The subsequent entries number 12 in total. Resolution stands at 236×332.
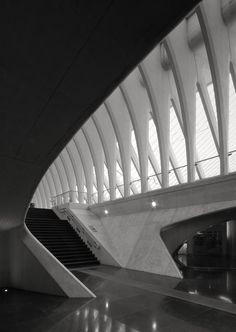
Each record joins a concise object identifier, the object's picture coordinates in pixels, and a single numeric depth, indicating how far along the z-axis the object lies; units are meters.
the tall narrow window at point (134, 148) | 20.91
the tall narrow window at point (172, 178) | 19.06
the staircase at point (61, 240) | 13.14
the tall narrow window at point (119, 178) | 26.36
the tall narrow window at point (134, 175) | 24.25
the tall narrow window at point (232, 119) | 15.69
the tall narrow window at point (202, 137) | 17.58
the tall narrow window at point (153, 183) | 17.25
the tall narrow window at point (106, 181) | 28.09
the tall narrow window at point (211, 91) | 16.64
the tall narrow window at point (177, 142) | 19.11
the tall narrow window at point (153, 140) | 20.53
